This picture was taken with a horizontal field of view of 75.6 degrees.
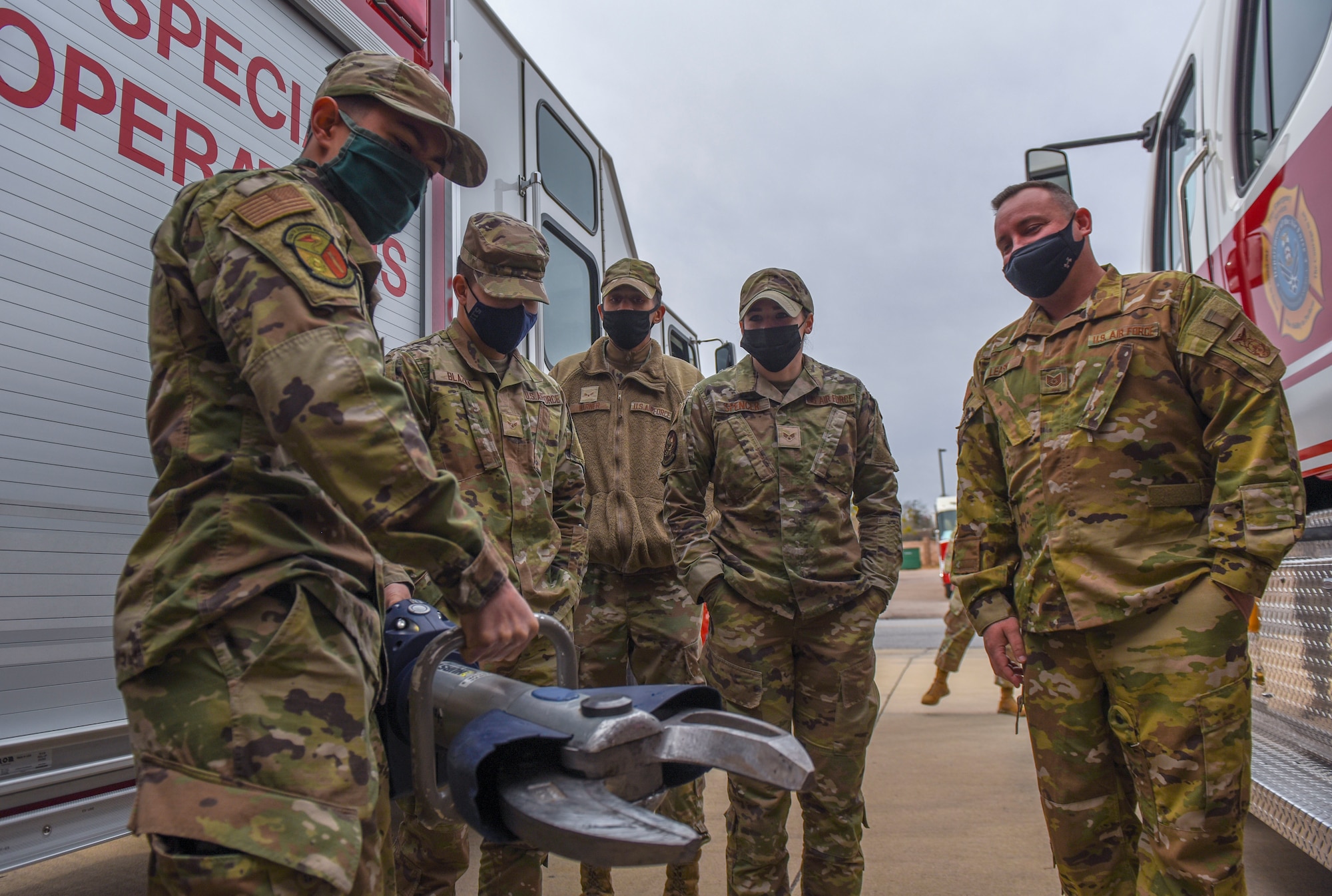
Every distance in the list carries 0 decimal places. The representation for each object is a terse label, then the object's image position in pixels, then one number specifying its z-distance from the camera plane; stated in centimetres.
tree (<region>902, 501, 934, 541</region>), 5653
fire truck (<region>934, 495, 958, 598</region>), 2447
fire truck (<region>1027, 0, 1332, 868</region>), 220
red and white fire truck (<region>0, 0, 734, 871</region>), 173
